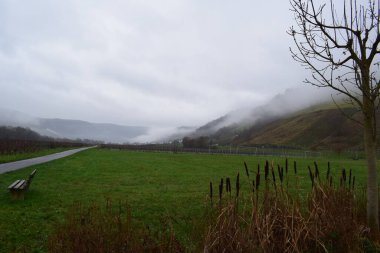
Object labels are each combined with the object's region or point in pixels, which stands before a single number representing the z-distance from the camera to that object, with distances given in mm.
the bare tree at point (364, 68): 6930
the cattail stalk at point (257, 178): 5188
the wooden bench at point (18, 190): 12000
